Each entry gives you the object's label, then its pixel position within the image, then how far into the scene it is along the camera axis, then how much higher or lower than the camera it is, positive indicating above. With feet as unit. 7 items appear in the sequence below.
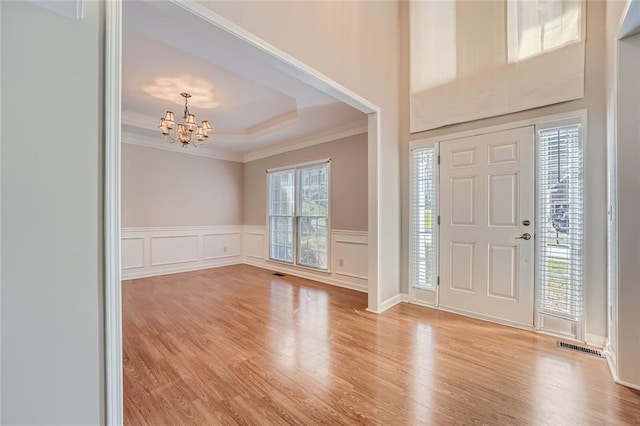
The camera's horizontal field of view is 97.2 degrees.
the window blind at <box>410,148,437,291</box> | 11.16 -0.33
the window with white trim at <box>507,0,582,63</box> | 8.30 +5.78
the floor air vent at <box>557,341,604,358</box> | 7.48 -3.75
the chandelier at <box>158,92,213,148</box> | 11.40 +3.57
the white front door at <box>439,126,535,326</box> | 9.08 -0.48
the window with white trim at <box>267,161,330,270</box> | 15.94 -0.23
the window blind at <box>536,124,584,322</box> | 8.16 -0.32
